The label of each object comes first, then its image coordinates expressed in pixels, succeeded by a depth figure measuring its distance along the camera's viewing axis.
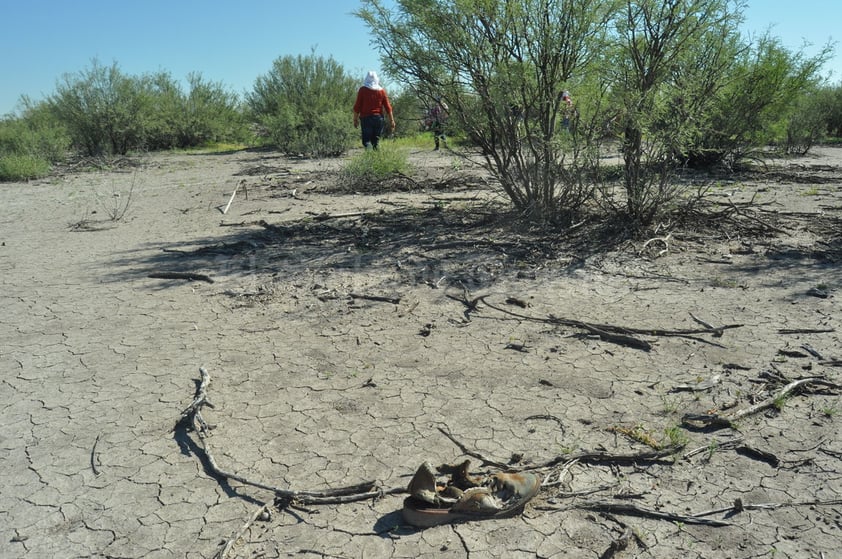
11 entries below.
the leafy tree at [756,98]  8.10
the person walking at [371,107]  11.75
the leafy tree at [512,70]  6.18
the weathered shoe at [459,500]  2.45
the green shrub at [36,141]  15.91
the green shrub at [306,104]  15.85
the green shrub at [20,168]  13.62
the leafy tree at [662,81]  6.06
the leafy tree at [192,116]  20.23
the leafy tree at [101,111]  17.73
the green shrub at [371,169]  10.61
